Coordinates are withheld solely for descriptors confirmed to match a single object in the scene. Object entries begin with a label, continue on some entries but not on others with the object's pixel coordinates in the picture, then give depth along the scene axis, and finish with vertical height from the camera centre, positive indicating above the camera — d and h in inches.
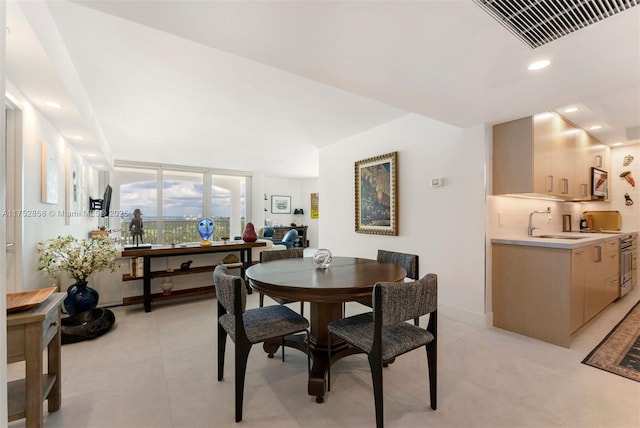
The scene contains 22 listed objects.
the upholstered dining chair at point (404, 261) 95.7 -16.8
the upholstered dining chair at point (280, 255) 108.1 -15.8
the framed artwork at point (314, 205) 390.6 +13.9
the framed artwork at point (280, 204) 379.6 +15.2
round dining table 65.5 -17.4
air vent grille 52.6 +39.2
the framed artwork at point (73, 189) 146.1 +15.7
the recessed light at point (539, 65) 71.4 +38.6
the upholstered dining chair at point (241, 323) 62.6 -27.3
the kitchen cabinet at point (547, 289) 98.2 -28.7
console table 135.1 -26.7
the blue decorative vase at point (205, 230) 155.9 -7.9
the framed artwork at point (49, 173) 109.8 +18.0
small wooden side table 51.4 -25.4
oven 145.7 -27.7
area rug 82.7 -46.3
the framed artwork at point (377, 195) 145.9 +11.0
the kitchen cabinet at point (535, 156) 108.6 +23.6
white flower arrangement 101.3 -15.0
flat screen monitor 207.9 +12.4
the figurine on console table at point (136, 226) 145.9 -5.3
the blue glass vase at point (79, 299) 104.8 -31.1
